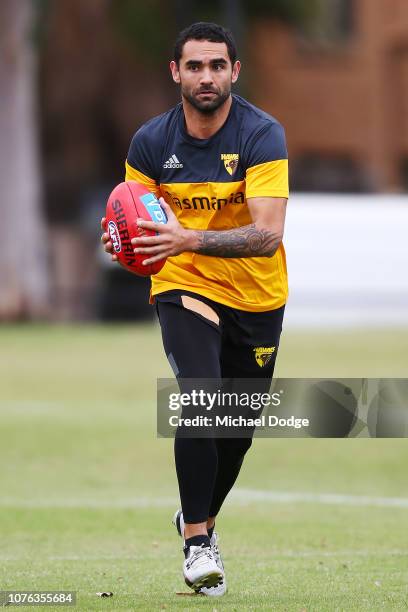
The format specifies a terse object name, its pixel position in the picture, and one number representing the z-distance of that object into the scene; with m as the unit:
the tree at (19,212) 60.12
